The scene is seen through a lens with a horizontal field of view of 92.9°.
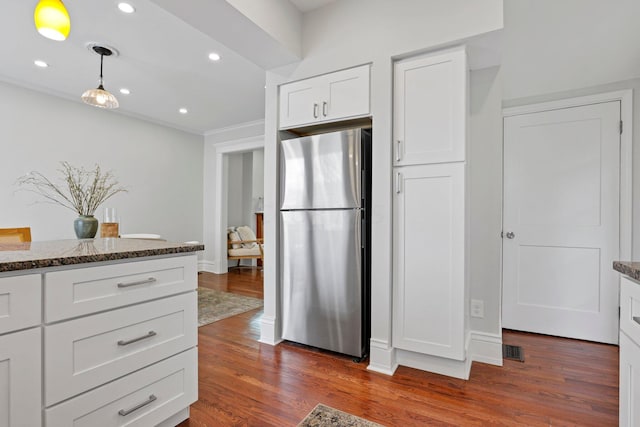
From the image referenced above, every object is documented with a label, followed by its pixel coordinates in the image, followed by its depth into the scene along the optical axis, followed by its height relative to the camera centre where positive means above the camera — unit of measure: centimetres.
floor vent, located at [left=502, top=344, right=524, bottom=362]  231 -108
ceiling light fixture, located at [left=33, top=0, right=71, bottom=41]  154 +100
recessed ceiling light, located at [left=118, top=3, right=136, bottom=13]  227 +156
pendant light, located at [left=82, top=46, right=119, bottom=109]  286 +111
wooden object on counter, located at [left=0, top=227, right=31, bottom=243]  215 -17
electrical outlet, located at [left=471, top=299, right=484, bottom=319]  228 -70
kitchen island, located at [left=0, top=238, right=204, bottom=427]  97 -46
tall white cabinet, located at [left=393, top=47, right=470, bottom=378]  195 +1
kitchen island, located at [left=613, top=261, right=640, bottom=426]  96 -43
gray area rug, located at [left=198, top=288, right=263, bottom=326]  327 -110
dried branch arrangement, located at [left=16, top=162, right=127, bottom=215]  375 +39
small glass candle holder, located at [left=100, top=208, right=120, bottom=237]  222 -8
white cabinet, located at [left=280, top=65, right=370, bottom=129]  222 +90
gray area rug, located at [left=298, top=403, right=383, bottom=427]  153 -106
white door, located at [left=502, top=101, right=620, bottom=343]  257 -5
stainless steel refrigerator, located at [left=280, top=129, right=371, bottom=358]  222 -20
